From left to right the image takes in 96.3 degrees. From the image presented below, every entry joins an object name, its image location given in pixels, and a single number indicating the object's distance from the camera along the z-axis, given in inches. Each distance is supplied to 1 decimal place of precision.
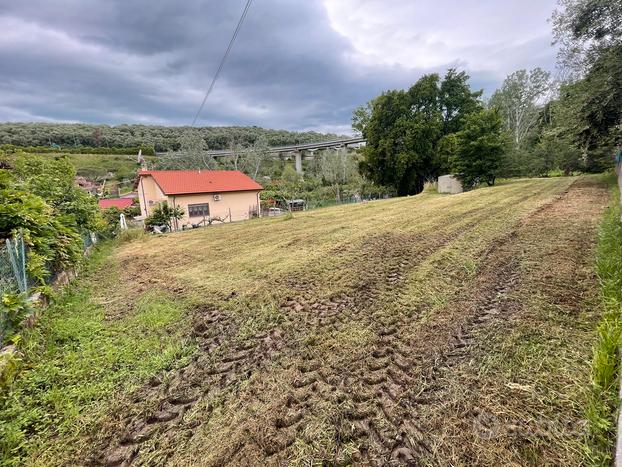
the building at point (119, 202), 1200.2
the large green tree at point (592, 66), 316.2
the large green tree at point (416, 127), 991.6
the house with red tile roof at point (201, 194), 791.1
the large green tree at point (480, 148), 767.1
